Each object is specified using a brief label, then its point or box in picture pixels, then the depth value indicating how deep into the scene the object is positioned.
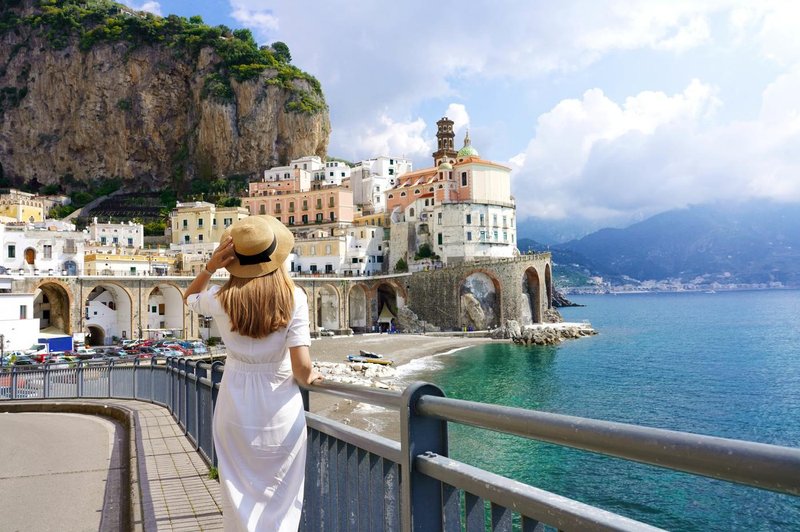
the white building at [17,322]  37.69
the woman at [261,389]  3.34
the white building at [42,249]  48.06
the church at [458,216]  63.97
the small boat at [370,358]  41.81
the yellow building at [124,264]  50.31
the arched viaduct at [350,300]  49.28
